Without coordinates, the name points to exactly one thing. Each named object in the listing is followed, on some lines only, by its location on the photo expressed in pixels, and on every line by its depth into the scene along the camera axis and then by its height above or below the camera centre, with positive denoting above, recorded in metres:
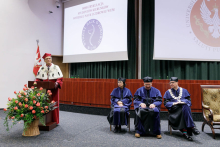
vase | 3.09 -1.07
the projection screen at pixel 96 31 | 6.04 +1.77
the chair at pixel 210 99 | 3.50 -0.54
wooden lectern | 3.43 -0.29
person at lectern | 3.77 -0.01
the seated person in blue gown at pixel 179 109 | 3.10 -0.69
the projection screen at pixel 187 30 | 5.20 +1.47
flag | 5.69 +0.44
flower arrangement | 2.89 -0.60
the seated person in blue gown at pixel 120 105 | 3.46 -0.70
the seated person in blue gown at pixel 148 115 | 3.21 -0.82
